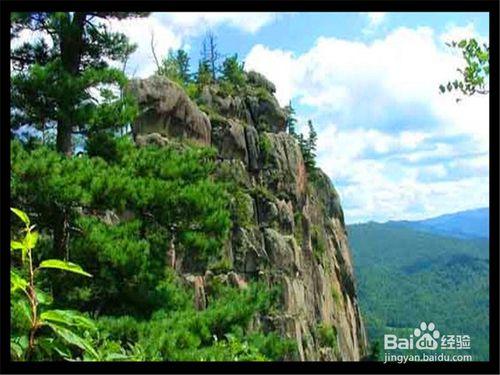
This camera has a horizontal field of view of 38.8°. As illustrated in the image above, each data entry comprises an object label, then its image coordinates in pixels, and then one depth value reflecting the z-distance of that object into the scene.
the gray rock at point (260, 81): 21.70
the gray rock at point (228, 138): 17.67
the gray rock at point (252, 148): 19.17
